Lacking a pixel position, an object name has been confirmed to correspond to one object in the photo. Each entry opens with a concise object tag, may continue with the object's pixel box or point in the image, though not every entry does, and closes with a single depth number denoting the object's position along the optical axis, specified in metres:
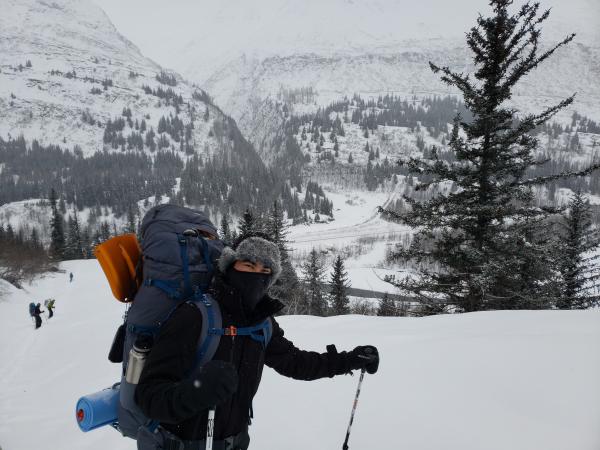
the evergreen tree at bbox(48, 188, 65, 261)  62.59
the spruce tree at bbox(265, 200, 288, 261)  26.67
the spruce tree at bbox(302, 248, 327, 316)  35.19
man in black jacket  1.71
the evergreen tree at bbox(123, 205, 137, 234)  75.96
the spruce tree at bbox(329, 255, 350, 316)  35.19
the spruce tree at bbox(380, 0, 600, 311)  9.55
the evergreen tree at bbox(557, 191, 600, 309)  16.73
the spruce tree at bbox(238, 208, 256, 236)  23.70
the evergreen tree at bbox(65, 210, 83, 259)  65.44
